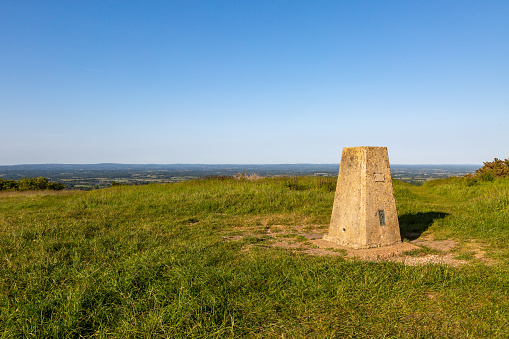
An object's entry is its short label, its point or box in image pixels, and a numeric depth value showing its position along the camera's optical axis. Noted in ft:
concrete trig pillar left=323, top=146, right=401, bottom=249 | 20.53
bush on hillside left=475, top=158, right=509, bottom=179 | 56.58
